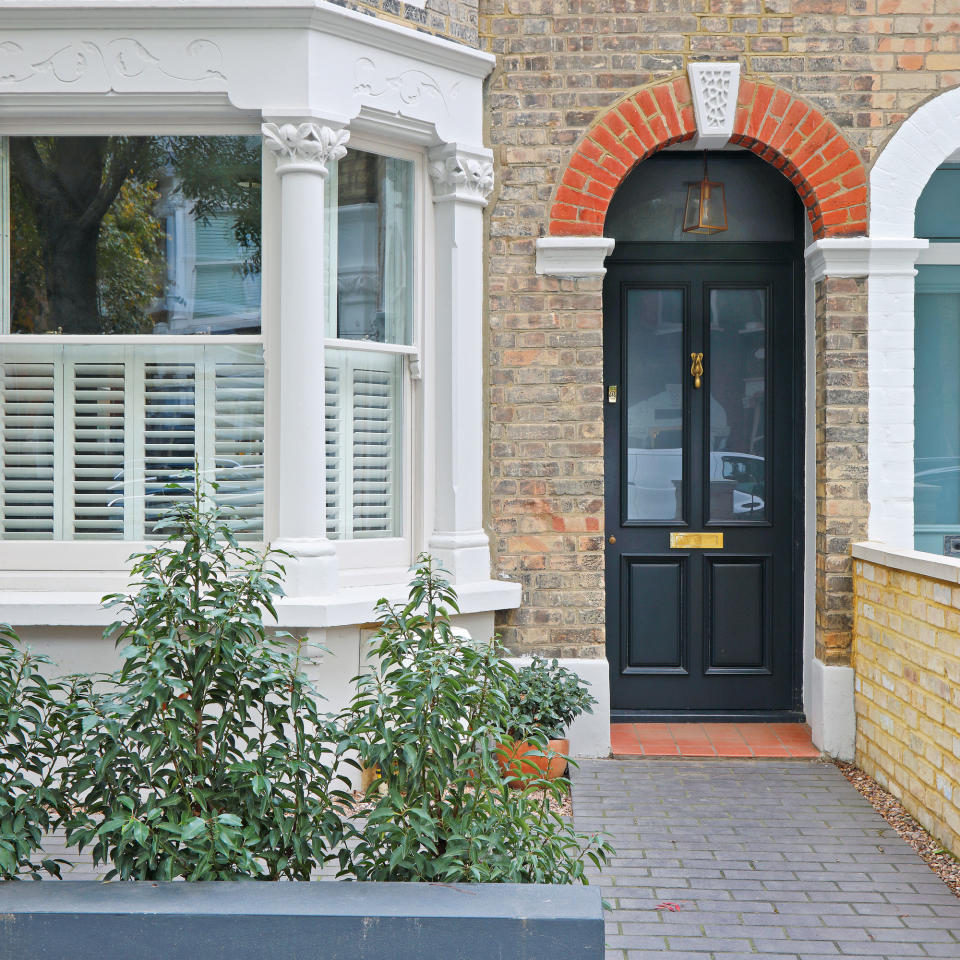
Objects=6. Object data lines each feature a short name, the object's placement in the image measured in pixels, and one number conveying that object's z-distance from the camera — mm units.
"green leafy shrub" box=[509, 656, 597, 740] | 5461
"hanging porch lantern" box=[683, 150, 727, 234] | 6395
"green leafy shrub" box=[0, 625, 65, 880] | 2629
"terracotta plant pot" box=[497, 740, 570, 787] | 3077
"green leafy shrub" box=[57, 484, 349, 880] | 2611
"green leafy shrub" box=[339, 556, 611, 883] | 2646
